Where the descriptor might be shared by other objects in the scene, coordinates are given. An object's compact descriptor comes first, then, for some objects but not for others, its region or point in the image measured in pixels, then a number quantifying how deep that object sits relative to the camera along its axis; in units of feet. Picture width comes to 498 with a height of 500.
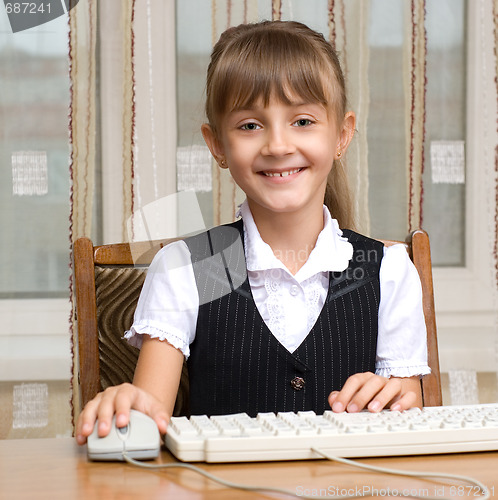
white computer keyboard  3.73
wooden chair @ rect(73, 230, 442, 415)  4.90
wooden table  3.50
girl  4.81
